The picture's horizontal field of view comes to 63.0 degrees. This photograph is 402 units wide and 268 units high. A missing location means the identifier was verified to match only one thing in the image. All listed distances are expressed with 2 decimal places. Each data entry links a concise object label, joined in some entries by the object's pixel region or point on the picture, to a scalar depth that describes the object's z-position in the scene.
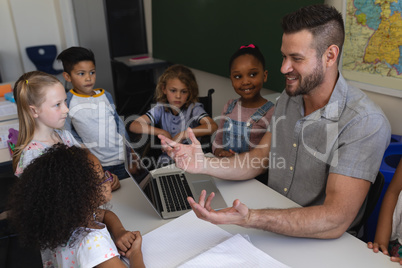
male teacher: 1.06
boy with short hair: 2.21
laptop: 1.25
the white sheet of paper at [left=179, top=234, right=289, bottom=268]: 0.93
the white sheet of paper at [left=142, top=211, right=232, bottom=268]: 1.01
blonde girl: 1.59
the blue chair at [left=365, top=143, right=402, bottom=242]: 1.65
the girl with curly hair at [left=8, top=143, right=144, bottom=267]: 0.91
